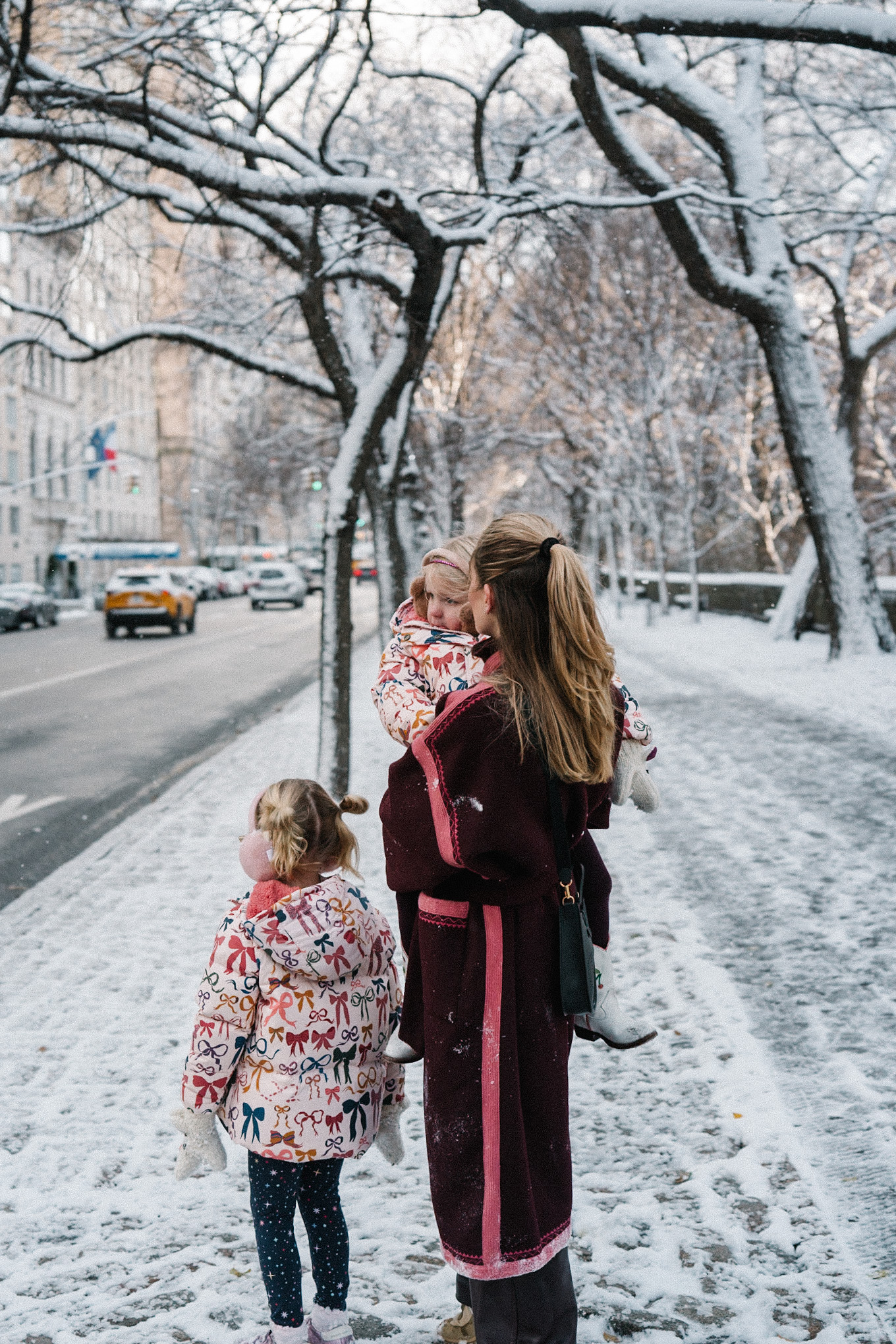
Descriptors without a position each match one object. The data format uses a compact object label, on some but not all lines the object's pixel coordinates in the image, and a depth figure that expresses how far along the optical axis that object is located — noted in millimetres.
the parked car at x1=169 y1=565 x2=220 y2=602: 58531
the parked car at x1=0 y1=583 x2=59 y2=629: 35656
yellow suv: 29625
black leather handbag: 2191
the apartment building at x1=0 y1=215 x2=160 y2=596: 55656
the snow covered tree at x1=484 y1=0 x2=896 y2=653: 12523
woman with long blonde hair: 2137
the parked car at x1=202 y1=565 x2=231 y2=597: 61625
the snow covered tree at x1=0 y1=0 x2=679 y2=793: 7363
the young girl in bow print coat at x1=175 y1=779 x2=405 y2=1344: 2451
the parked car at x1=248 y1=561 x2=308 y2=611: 45344
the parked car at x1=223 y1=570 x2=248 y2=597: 66438
